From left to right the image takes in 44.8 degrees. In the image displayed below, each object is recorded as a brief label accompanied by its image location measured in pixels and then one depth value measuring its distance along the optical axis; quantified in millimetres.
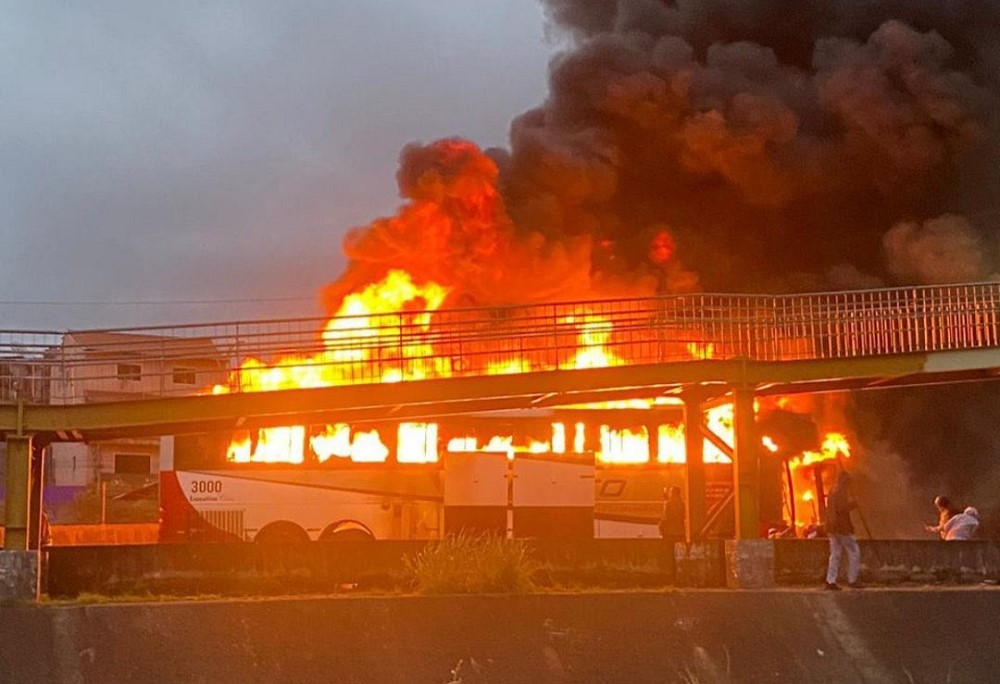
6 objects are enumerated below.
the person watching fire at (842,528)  15523
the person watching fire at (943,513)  18188
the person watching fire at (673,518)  19281
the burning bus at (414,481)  20938
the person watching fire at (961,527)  17922
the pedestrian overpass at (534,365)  15656
